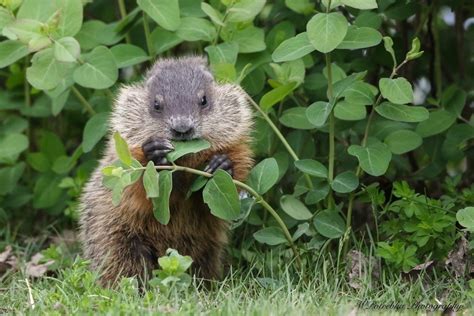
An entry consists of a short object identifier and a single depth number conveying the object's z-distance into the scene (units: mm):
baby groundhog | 11703
